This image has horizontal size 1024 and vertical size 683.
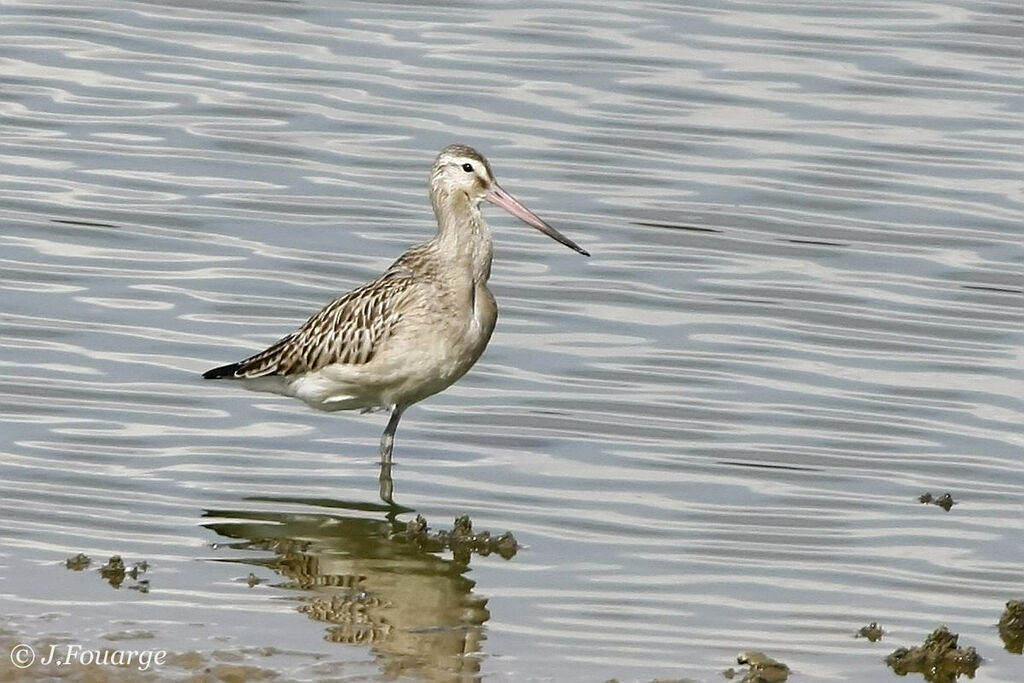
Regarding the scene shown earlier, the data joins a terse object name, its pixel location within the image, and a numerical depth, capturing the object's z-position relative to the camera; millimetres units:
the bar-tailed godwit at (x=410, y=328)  21266
